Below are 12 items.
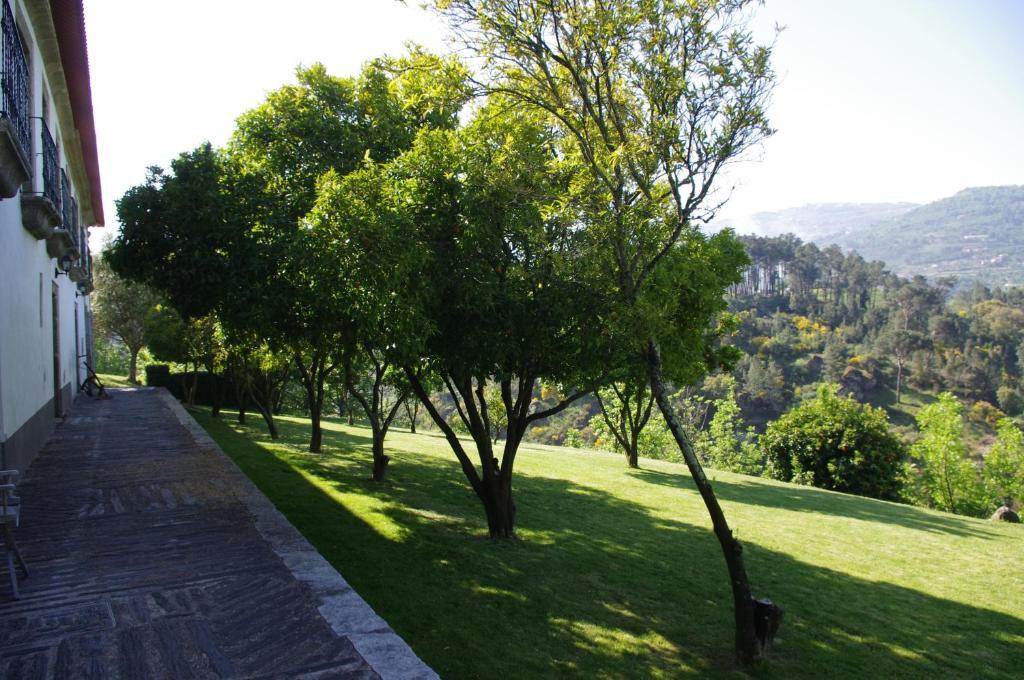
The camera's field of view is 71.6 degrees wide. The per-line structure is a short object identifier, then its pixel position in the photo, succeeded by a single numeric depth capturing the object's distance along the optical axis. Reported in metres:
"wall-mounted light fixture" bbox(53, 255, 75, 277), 12.71
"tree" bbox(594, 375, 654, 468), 17.84
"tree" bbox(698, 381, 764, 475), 31.08
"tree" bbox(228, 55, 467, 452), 8.05
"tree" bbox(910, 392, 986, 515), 25.44
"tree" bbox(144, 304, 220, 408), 18.92
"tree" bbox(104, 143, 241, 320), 8.80
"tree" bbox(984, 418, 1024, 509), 26.98
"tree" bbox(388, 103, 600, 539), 7.20
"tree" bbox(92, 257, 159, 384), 30.09
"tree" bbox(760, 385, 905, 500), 20.48
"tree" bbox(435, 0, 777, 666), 6.43
